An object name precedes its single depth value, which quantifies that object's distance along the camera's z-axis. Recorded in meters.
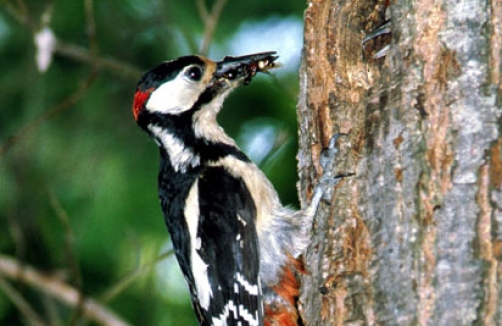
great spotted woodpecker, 7.12
